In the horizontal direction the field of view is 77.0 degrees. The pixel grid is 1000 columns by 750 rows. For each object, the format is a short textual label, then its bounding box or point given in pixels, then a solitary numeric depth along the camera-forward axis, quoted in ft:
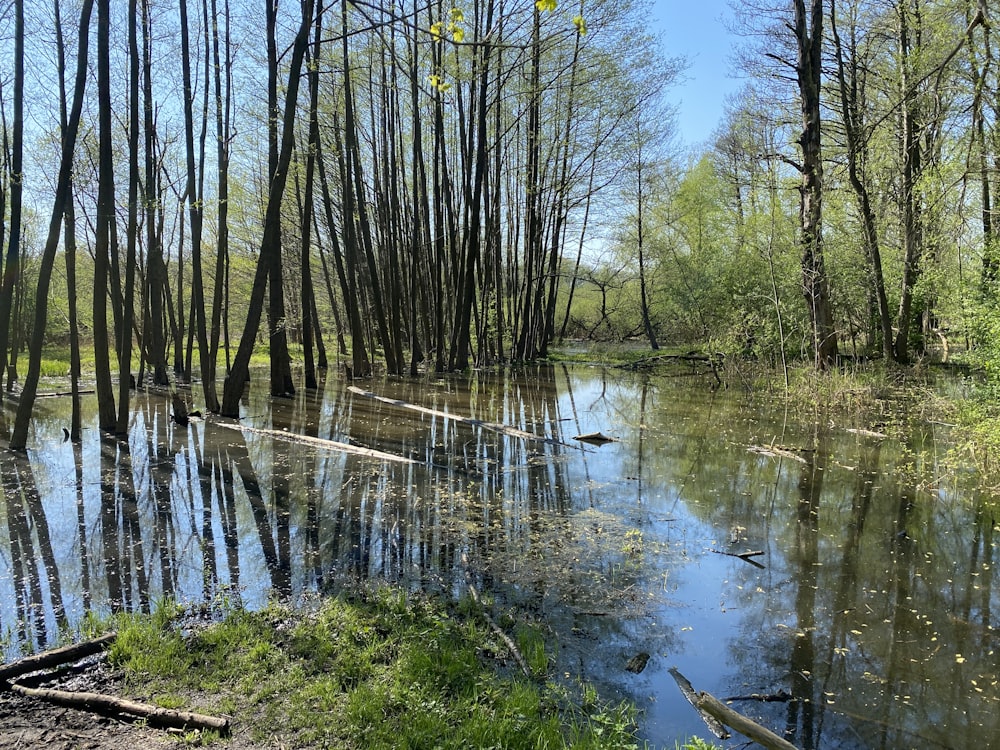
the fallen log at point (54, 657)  9.52
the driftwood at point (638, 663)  11.05
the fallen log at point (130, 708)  8.53
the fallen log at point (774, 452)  27.03
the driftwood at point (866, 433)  30.65
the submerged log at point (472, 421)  31.68
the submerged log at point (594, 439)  30.71
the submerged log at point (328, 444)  26.44
